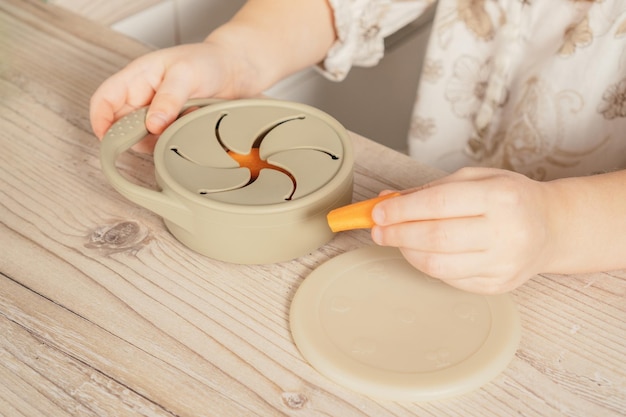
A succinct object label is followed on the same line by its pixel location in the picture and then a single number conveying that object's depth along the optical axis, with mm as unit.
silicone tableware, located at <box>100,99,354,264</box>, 488
